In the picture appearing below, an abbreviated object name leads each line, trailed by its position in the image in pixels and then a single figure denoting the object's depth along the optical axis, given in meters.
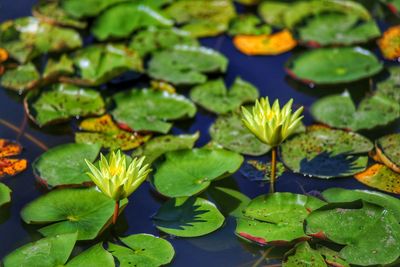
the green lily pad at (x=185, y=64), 8.56
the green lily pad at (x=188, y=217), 6.53
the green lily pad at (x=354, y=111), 7.89
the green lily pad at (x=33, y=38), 9.05
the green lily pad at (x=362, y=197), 6.77
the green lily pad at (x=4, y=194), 6.81
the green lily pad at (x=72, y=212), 6.48
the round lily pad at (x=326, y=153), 7.29
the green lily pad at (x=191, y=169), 6.88
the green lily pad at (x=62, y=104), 7.95
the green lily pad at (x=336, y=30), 9.16
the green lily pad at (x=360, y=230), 6.18
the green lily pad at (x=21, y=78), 8.48
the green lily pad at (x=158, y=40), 9.11
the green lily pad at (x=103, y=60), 8.65
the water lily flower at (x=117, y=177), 6.07
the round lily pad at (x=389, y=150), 7.25
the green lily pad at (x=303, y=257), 6.21
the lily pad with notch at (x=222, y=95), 8.14
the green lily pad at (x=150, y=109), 7.82
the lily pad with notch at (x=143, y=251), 6.21
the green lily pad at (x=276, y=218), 6.41
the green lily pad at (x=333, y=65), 8.53
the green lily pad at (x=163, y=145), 7.50
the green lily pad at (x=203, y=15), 9.51
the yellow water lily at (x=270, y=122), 6.45
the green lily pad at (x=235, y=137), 7.54
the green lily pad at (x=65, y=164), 7.03
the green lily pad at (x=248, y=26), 9.41
